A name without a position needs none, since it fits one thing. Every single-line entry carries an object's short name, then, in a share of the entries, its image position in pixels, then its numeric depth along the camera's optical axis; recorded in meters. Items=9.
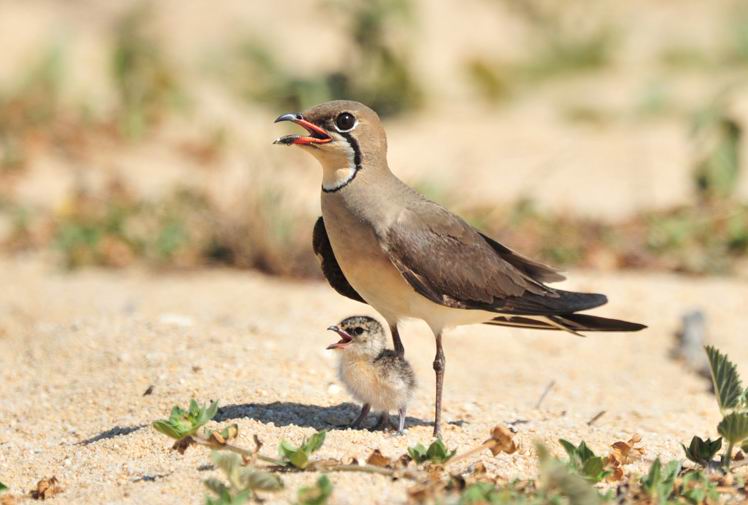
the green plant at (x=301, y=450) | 8.02
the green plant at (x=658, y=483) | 7.81
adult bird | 9.59
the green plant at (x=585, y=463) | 8.16
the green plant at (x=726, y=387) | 8.65
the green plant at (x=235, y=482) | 7.47
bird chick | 9.80
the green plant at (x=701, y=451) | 8.63
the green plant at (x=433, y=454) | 8.24
